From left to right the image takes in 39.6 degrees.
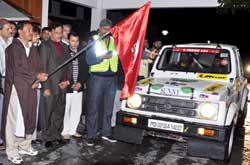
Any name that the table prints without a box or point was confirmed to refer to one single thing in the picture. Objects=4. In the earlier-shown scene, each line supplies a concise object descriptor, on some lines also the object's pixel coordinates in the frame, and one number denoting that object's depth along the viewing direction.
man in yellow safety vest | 5.59
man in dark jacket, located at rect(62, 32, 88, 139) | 5.87
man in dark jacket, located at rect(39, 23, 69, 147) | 5.30
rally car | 4.90
